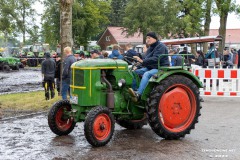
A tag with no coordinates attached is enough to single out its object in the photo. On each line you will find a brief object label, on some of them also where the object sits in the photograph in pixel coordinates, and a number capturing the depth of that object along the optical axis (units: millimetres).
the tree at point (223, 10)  28614
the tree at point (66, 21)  13430
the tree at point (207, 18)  29827
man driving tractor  7871
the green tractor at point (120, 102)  7474
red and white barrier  14555
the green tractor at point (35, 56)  44656
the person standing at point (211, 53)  19605
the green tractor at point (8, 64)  38000
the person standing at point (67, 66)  11562
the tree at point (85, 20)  56969
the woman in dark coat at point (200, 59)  20047
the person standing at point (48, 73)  14711
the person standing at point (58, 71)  14641
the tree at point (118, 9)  81188
